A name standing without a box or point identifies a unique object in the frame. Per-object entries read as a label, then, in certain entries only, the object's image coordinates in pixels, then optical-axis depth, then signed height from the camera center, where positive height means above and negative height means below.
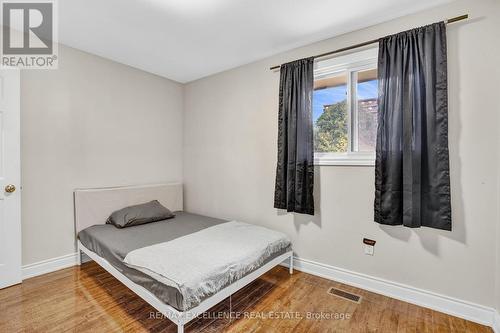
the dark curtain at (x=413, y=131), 1.96 +0.28
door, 2.32 -0.11
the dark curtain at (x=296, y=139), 2.63 +0.29
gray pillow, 2.90 -0.60
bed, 1.68 -0.72
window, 2.44 +0.58
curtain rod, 1.88 +1.14
